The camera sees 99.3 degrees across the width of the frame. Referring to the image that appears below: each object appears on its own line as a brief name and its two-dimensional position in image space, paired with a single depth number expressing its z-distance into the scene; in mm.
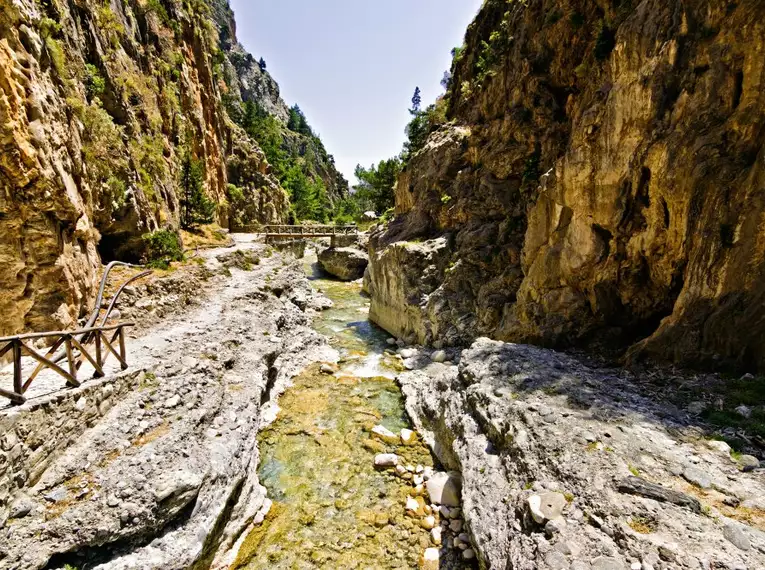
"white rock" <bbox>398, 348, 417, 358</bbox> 16578
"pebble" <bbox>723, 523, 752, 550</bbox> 3893
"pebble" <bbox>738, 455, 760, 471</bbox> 5062
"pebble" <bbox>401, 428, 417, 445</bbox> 10430
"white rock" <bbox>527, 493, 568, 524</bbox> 5235
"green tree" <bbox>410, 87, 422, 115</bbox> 72188
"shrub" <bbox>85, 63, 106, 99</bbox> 14344
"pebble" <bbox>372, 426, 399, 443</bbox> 10477
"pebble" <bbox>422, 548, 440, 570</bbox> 6684
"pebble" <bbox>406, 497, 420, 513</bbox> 7948
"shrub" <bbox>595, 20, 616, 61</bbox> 11255
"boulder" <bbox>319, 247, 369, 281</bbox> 37750
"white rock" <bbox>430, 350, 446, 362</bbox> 15133
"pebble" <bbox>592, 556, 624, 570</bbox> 4205
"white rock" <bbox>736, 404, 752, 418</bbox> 6176
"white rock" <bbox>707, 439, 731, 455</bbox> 5461
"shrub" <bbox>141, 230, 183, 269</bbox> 15055
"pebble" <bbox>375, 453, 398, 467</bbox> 9344
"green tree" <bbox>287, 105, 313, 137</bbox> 96562
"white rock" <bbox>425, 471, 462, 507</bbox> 7984
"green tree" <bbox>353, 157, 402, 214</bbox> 44228
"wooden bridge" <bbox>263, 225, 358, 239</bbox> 35125
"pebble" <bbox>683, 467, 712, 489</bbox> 4879
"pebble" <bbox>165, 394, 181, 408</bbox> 8062
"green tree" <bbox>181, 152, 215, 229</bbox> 24438
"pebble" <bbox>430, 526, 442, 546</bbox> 7168
